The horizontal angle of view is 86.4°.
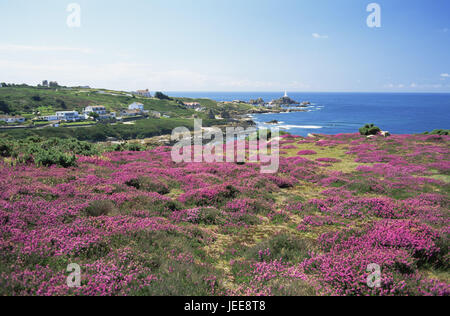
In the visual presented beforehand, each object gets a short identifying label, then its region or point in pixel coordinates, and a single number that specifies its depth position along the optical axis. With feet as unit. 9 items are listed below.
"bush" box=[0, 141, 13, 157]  63.53
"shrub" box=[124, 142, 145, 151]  106.01
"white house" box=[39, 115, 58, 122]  456.36
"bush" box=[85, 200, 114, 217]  31.60
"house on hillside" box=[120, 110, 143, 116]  600.39
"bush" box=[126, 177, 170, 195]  46.68
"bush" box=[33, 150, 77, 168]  54.19
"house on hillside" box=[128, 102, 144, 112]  648.50
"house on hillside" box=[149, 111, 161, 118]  607.86
